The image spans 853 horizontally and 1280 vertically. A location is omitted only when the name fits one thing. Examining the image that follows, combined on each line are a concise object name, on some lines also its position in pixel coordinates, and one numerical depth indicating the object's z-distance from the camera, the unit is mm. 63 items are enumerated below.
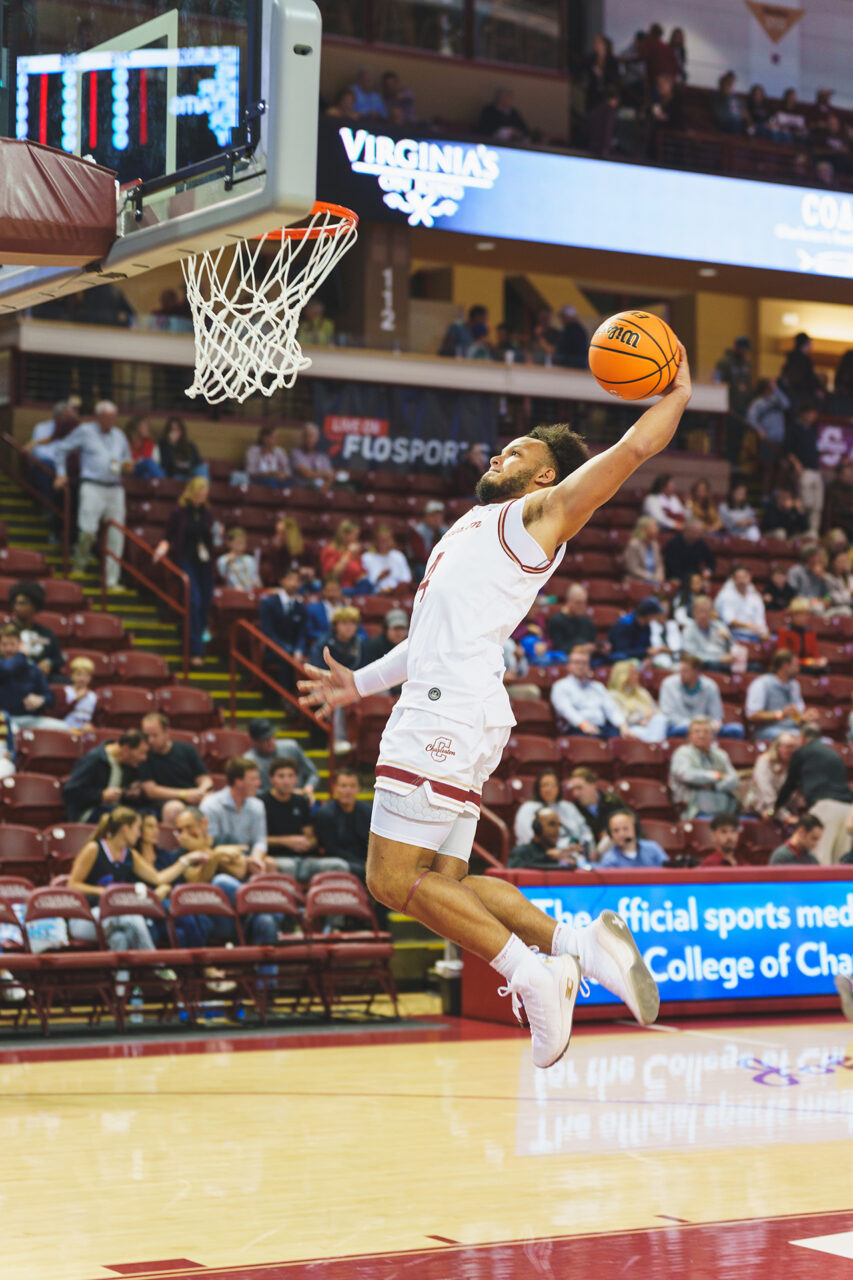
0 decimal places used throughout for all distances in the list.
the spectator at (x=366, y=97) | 19781
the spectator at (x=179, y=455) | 17094
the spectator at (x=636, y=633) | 16125
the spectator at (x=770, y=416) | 22406
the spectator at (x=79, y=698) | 12914
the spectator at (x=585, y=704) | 14172
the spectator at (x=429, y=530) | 17156
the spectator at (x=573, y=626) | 15750
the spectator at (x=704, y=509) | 19562
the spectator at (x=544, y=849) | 11500
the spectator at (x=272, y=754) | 12602
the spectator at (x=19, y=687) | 12430
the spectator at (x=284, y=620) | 14738
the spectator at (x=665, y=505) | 19297
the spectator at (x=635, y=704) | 14562
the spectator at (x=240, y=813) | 11555
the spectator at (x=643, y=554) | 18203
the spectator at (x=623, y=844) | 11867
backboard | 5719
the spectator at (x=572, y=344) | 21031
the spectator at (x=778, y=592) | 18609
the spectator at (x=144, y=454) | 17047
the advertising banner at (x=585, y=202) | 18547
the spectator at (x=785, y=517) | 20953
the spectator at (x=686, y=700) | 14805
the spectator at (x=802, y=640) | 17188
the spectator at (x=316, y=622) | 14797
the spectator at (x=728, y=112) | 23078
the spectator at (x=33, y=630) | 12977
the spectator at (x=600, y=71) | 22078
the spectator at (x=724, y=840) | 12336
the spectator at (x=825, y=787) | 13125
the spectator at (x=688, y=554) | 18219
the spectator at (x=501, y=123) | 20500
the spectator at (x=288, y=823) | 11977
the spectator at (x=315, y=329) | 19359
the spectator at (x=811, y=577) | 18812
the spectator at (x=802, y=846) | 12344
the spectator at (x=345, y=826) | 12031
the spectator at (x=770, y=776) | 13875
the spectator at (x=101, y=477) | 15602
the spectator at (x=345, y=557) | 16047
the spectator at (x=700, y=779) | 13672
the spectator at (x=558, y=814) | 11992
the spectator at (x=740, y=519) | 20203
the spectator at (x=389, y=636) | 13508
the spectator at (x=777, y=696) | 15336
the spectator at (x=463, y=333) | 20531
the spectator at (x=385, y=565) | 16328
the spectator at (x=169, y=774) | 11766
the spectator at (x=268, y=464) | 17906
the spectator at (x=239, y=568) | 15719
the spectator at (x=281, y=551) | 16203
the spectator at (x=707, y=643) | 16422
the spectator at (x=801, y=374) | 23516
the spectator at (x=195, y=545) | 14969
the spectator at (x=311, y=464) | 18141
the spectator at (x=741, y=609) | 17203
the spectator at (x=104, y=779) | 11602
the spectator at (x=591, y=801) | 12461
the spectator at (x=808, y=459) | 21453
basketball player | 4980
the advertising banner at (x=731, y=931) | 11312
